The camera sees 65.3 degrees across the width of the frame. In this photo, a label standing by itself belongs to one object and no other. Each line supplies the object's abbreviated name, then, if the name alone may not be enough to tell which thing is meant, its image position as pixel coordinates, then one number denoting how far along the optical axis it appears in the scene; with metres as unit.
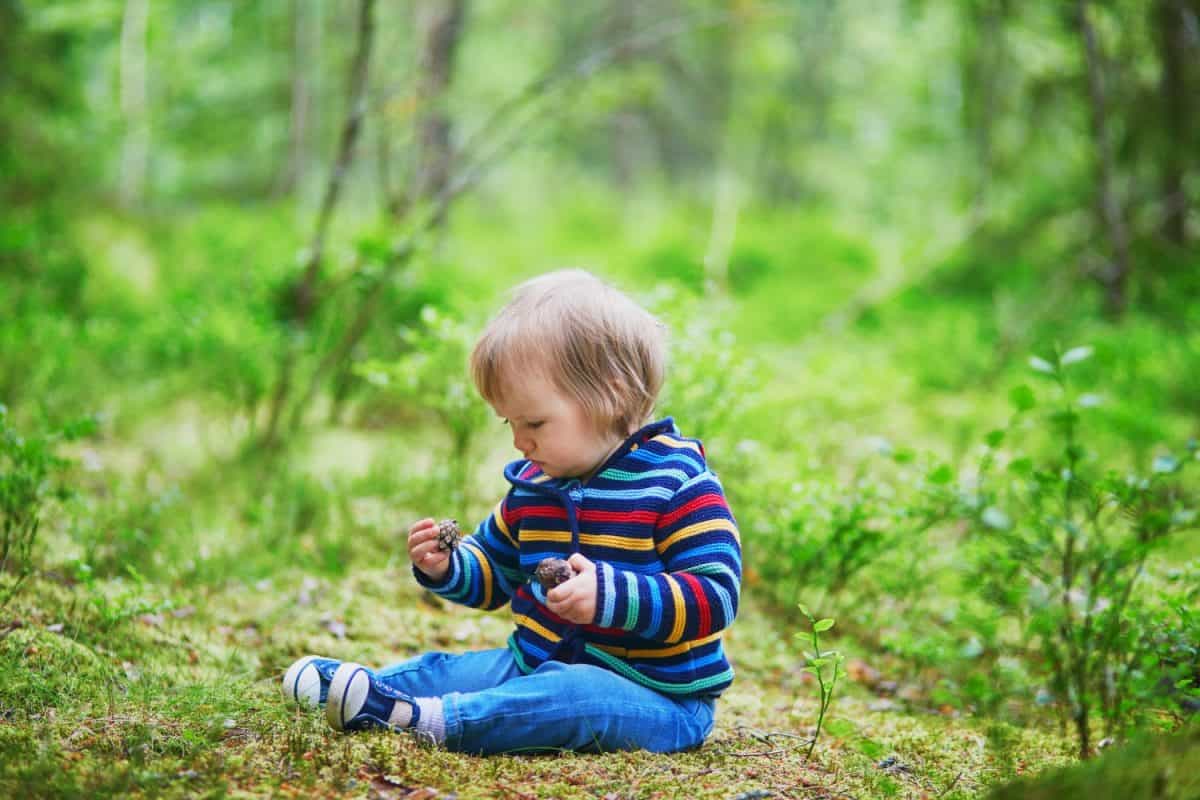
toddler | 2.15
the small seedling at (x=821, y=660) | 2.13
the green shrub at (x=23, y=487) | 2.74
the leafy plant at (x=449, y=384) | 3.65
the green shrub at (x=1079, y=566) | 2.03
